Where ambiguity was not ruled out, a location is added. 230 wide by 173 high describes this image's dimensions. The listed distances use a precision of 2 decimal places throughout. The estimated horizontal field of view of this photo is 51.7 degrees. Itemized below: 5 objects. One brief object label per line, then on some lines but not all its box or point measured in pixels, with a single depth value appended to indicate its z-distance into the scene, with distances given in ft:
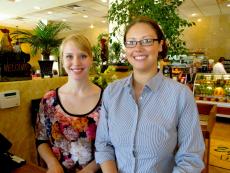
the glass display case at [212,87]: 18.40
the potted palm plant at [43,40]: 7.45
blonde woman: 4.89
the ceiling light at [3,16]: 32.40
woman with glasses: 3.97
